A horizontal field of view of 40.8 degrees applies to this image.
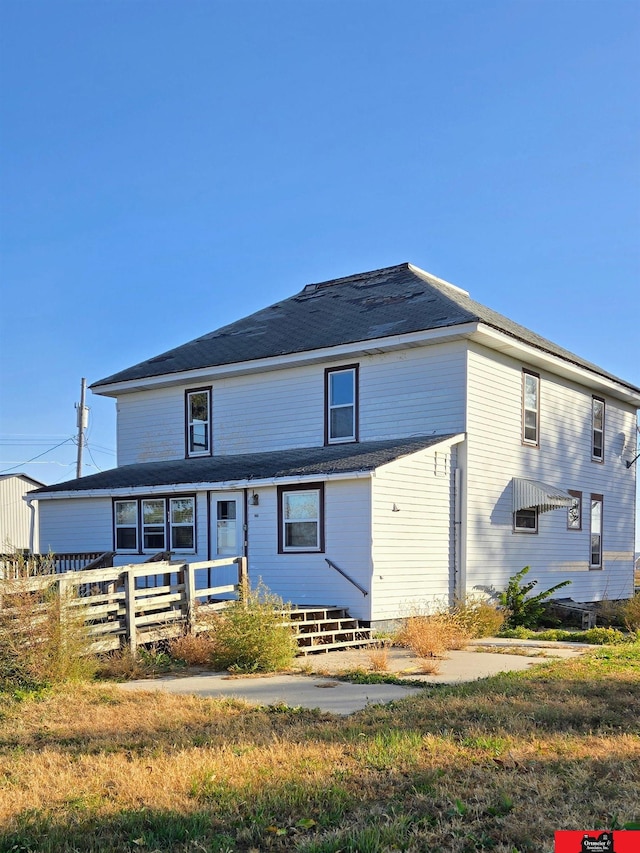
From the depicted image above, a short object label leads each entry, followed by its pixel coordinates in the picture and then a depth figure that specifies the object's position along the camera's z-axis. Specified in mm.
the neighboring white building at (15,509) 52688
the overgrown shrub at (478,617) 16828
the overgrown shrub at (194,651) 12898
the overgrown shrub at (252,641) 12406
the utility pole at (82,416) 44062
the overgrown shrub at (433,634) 13844
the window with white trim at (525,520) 20781
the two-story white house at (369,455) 17578
